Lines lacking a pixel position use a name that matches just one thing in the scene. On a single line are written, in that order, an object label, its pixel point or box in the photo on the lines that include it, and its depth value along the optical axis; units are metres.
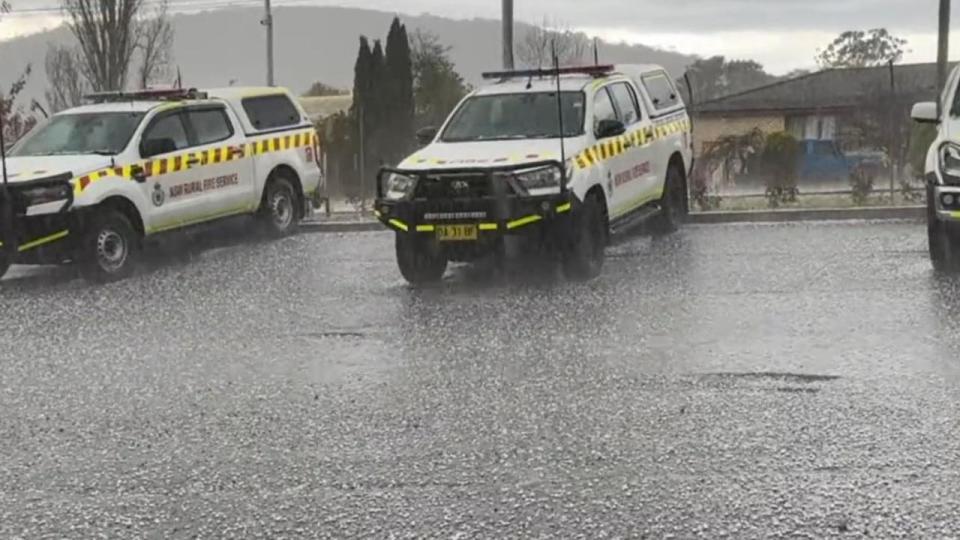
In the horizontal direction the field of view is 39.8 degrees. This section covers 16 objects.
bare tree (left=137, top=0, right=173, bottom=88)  32.78
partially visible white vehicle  11.04
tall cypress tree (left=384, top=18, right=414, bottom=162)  32.59
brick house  24.81
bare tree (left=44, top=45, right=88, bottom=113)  33.31
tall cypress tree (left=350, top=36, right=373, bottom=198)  32.88
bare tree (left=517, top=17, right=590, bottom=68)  29.83
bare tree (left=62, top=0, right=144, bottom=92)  29.22
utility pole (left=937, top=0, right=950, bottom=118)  20.09
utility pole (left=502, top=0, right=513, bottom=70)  18.92
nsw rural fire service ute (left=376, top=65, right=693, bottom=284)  11.52
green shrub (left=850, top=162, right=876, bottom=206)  17.45
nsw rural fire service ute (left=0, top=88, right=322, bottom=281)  12.83
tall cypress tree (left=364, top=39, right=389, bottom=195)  32.31
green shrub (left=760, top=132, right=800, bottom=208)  21.19
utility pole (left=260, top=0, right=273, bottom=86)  29.10
